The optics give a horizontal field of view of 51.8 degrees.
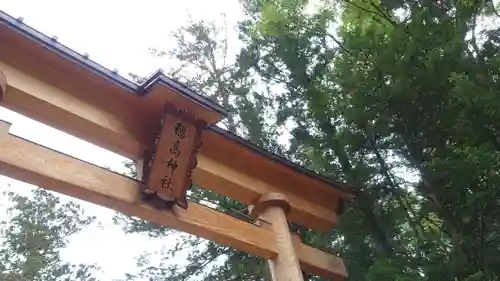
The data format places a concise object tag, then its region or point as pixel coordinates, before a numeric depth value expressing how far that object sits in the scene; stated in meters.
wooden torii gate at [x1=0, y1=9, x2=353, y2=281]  3.17
